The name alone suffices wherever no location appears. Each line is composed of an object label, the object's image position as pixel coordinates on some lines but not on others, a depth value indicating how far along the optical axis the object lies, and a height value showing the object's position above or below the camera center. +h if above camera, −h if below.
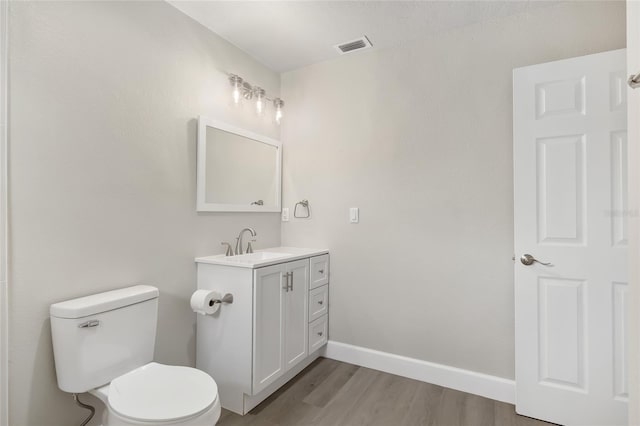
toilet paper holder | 1.92 -0.51
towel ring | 2.78 +0.06
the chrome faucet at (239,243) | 2.36 -0.21
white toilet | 1.22 -0.70
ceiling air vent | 2.36 +1.26
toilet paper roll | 1.87 -0.50
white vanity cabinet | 1.88 -0.70
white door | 1.67 -0.13
